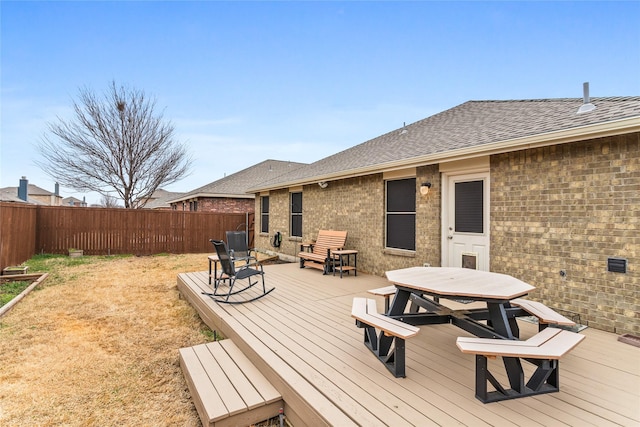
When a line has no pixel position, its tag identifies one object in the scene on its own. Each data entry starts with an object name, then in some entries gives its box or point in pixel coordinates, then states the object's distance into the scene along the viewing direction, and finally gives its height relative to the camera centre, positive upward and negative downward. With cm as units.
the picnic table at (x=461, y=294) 252 -66
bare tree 1616 +373
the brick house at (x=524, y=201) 335 +21
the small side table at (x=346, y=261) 652 -110
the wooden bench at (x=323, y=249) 689 -83
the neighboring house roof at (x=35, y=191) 4546 +346
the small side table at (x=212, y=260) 571 -85
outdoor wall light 541 +48
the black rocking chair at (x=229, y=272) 476 -92
